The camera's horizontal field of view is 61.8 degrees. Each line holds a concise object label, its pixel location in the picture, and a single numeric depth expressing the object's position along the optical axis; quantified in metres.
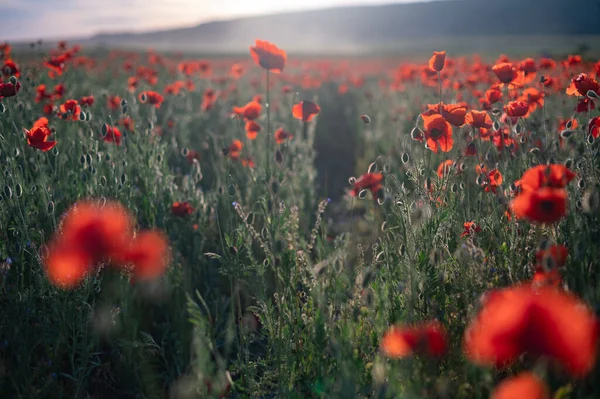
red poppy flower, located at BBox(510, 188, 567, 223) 1.31
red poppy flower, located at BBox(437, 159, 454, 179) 2.40
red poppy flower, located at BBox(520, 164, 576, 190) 1.56
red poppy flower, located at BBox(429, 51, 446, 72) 2.63
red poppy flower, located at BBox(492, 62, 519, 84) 2.66
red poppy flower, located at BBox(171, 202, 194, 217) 2.97
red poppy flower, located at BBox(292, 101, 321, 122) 2.86
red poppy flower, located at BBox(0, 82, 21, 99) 2.68
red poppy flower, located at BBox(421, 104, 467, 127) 2.33
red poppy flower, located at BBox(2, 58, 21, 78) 3.65
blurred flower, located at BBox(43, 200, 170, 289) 1.41
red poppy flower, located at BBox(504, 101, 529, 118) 2.38
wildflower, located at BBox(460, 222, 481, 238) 2.14
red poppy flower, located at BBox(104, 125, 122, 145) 3.26
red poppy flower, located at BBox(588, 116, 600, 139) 2.25
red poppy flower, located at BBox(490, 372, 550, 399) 0.96
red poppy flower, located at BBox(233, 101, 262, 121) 3.22
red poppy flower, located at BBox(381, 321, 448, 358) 1.21
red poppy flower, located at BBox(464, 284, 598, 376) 0.95
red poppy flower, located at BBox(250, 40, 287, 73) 2.66
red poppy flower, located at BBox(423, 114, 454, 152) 2.24
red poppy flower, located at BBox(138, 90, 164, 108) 3.90
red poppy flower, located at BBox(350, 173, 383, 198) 2.34
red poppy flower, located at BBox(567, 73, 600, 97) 2.28
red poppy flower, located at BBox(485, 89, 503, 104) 2.89
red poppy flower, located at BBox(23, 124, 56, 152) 2.38
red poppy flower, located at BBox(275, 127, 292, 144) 3.74
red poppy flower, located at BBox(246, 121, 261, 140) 3.55
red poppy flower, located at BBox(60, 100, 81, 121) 3.05
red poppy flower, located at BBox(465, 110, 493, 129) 2.35
